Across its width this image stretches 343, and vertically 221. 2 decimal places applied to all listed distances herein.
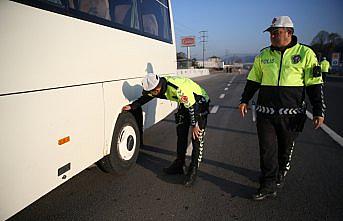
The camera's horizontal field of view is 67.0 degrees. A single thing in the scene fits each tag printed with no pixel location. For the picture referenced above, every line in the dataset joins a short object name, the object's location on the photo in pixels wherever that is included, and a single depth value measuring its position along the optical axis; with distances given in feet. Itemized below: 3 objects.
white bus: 6.41
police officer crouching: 10.66
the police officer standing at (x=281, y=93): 9.38
